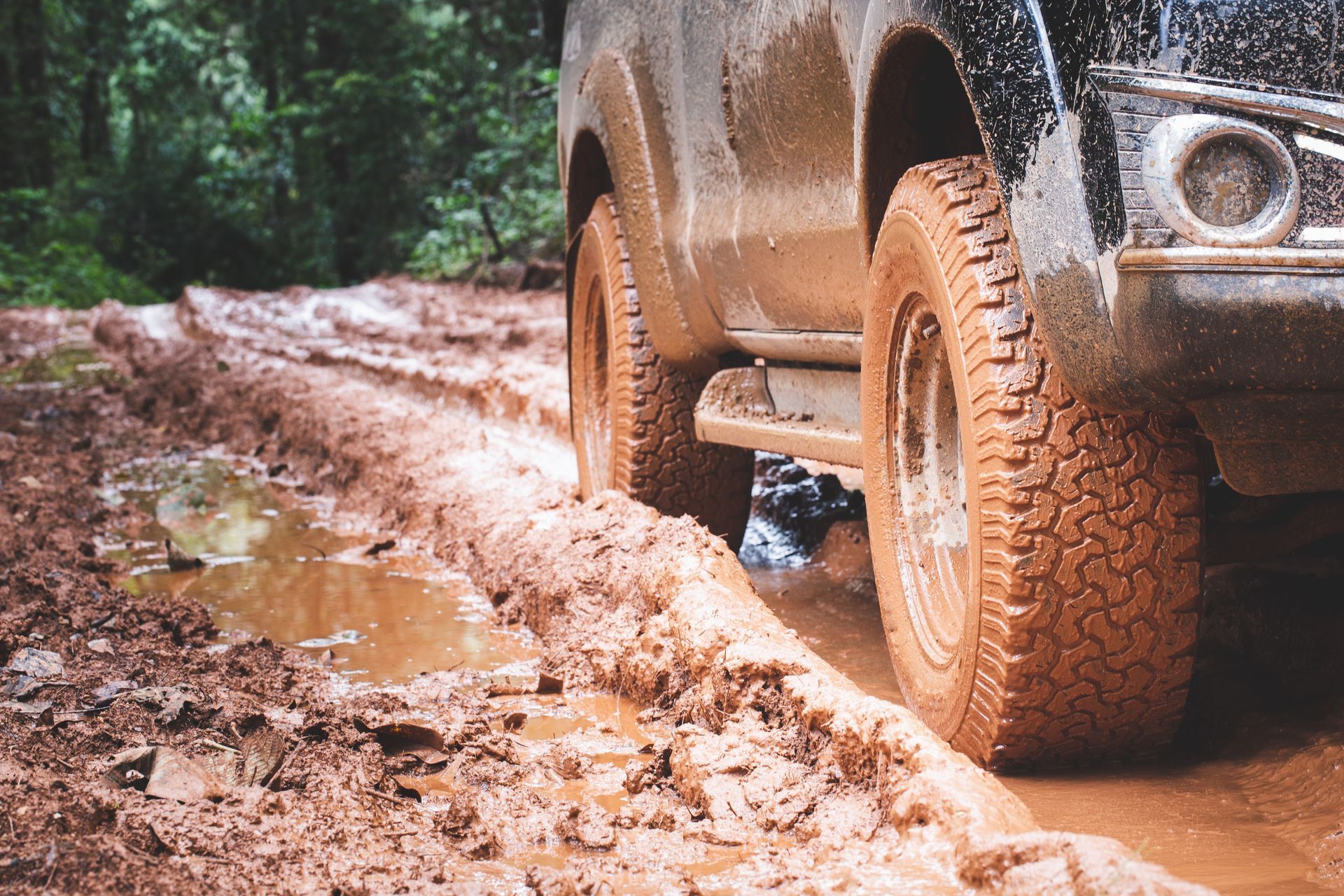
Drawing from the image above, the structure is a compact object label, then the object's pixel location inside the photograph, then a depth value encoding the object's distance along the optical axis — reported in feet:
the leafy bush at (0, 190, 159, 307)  81.87
